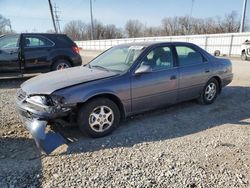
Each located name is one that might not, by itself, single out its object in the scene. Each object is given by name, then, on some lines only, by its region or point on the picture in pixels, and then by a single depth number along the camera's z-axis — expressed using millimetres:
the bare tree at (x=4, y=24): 48781
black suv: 8180
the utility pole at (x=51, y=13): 30006
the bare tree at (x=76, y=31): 78312
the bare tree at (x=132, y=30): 72750
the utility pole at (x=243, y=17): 23275
